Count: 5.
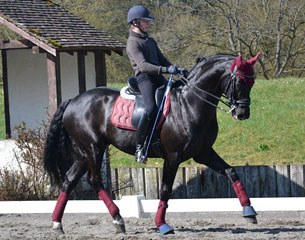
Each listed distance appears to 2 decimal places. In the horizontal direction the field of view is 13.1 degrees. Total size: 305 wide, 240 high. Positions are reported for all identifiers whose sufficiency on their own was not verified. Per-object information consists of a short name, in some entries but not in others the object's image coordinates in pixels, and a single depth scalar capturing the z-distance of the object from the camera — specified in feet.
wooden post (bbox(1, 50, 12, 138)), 85.90
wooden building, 76.37
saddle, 53.71
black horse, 51.63
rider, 52.97
